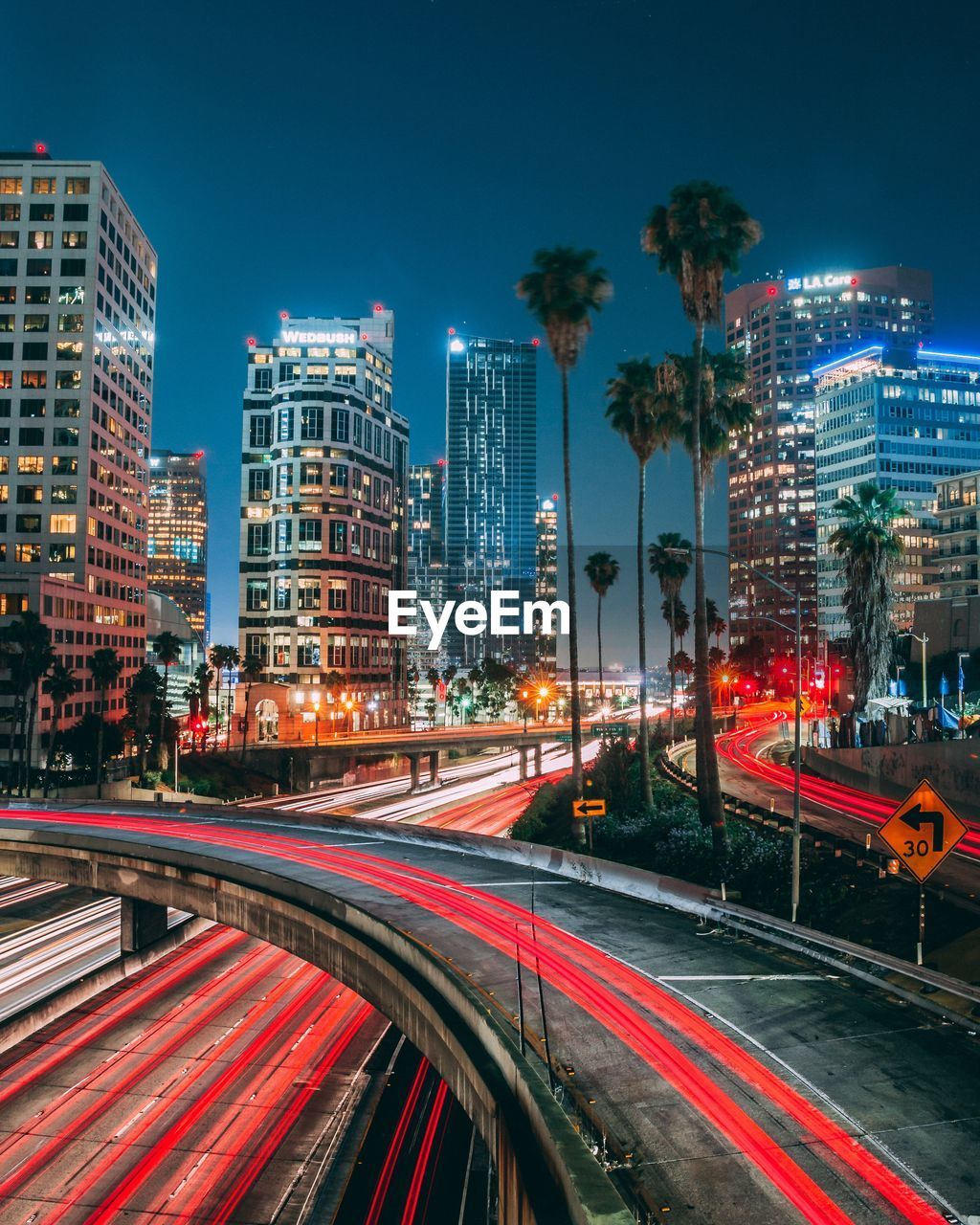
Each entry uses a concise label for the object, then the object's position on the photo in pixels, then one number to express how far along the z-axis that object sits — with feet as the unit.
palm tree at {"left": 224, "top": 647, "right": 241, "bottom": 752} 377.71
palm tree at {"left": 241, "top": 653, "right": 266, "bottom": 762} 398.95
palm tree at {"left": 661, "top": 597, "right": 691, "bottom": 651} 333.83
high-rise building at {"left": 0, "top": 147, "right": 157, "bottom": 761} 347.15
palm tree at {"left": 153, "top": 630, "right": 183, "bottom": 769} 314.76
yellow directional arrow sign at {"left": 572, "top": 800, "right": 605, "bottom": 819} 116.26
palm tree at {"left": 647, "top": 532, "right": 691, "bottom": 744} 251.19
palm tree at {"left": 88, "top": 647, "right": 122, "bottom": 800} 281.33
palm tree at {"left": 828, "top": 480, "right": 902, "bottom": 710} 201.98
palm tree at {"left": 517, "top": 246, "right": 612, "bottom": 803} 147.95
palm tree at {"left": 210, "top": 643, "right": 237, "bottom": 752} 369.91
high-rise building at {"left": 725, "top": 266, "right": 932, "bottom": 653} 584.56
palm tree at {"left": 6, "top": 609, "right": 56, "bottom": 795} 257.55
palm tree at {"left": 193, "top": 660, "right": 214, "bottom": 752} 333.62
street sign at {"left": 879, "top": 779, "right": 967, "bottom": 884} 61.35
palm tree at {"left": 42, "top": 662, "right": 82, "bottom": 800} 267.39
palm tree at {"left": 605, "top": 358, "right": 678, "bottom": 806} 151.43
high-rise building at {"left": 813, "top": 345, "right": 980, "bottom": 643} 515.09
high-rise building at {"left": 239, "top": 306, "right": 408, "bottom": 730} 453.99
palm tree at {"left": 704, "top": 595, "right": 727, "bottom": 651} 374.43
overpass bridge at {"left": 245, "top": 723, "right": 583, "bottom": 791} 294.46
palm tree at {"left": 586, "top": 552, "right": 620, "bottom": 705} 283.59
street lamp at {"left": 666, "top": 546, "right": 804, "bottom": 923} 83.15
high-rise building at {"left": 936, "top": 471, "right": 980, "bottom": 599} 325.21
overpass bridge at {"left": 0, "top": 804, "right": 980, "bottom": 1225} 39.70
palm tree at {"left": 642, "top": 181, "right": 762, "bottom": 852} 117.39
